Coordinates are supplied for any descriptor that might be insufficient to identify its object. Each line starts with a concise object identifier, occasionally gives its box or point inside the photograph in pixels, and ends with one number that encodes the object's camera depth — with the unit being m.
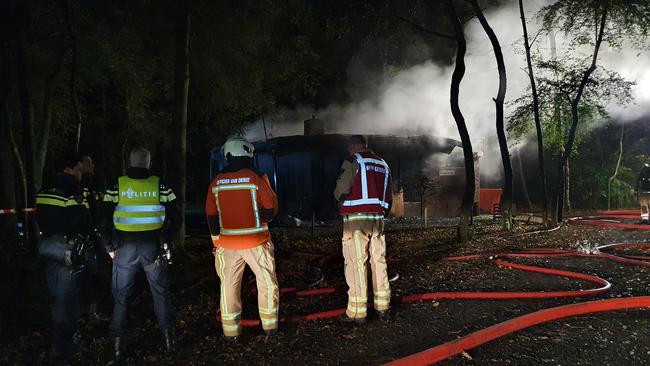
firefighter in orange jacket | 4.00
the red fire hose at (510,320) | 3.59
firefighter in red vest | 4.42
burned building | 16.25
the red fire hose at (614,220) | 11.92
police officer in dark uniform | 3.86
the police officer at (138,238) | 3.79
